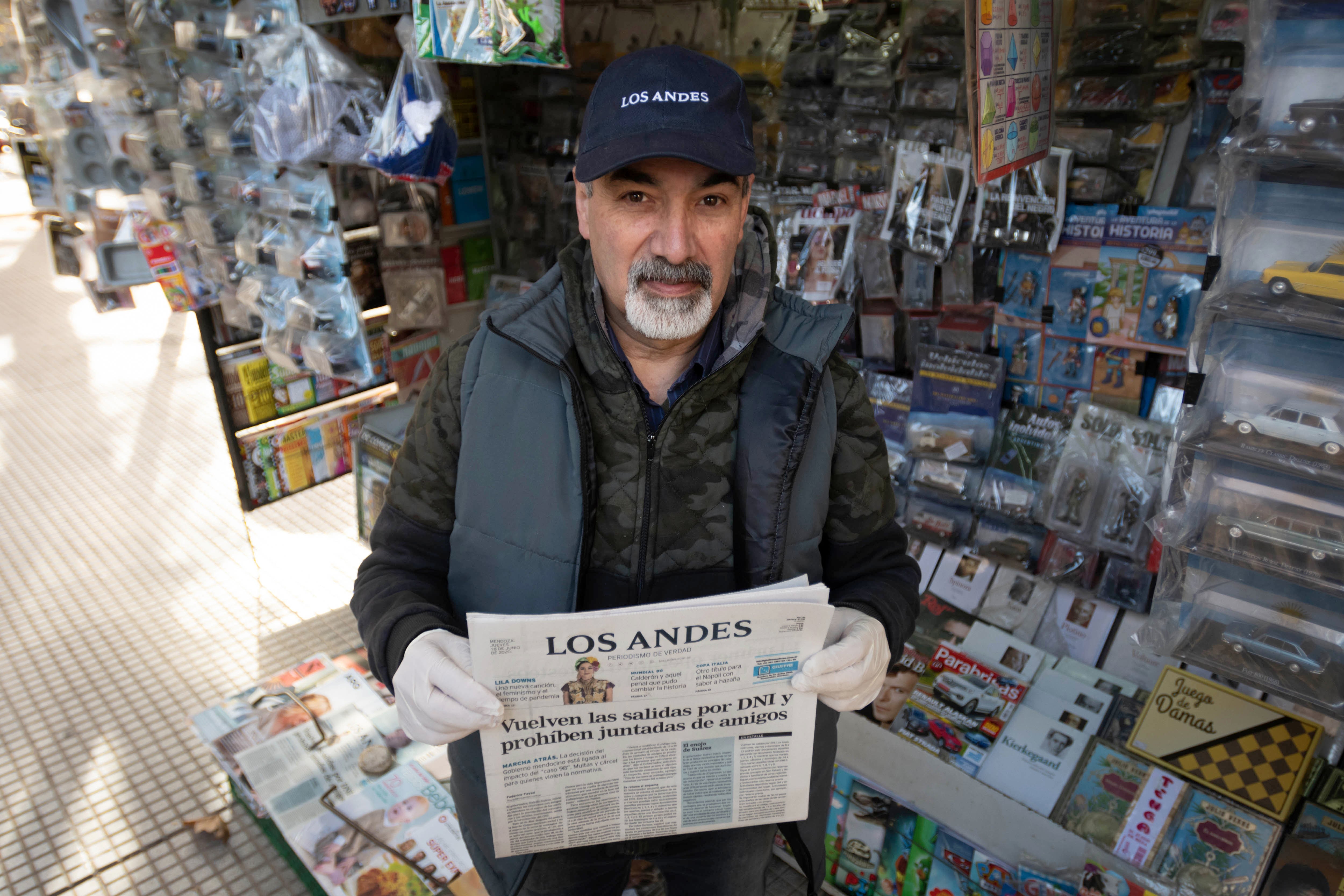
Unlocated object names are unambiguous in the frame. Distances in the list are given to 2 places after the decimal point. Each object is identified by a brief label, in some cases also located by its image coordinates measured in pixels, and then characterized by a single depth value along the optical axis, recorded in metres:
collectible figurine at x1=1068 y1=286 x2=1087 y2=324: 2.54
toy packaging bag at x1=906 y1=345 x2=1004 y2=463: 2.76
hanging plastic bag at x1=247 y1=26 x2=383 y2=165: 2.83
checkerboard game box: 1.83
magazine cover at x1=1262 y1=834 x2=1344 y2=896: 1.72
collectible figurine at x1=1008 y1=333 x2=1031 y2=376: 2.71
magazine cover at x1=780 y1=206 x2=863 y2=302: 2.88
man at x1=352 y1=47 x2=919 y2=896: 1.37
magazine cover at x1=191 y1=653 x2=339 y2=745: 2.74
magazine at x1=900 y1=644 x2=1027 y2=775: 2.34
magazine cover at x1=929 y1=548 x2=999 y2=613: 2.89
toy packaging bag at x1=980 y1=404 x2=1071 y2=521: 2.69
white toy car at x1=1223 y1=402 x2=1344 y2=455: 1.29
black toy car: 1.21
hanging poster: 1.56
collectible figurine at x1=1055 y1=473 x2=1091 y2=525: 2.57
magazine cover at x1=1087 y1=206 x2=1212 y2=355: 2.32
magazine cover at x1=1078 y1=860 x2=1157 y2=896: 1.90
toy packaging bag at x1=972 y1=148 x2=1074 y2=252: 2.44
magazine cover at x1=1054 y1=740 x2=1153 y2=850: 2.04
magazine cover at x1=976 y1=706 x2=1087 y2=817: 2.18
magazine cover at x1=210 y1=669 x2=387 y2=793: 2.66
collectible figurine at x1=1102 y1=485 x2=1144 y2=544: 2.49
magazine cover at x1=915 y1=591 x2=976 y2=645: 2.83
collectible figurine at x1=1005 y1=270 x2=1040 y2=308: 2.61
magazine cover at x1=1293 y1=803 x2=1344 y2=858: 1.76
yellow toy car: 1.27
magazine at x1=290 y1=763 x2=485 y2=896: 2.25
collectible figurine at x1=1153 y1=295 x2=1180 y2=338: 2.37
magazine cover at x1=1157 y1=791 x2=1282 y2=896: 1.82
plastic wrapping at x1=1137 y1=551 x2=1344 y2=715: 1.38
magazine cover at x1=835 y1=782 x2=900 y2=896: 2.34
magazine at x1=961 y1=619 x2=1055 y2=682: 2.60
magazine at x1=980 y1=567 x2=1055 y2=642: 2.79
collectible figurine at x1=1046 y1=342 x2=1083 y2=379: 2.61
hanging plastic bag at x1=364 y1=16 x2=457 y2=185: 2.69
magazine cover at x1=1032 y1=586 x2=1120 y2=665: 2.65
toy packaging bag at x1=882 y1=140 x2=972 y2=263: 2.59
